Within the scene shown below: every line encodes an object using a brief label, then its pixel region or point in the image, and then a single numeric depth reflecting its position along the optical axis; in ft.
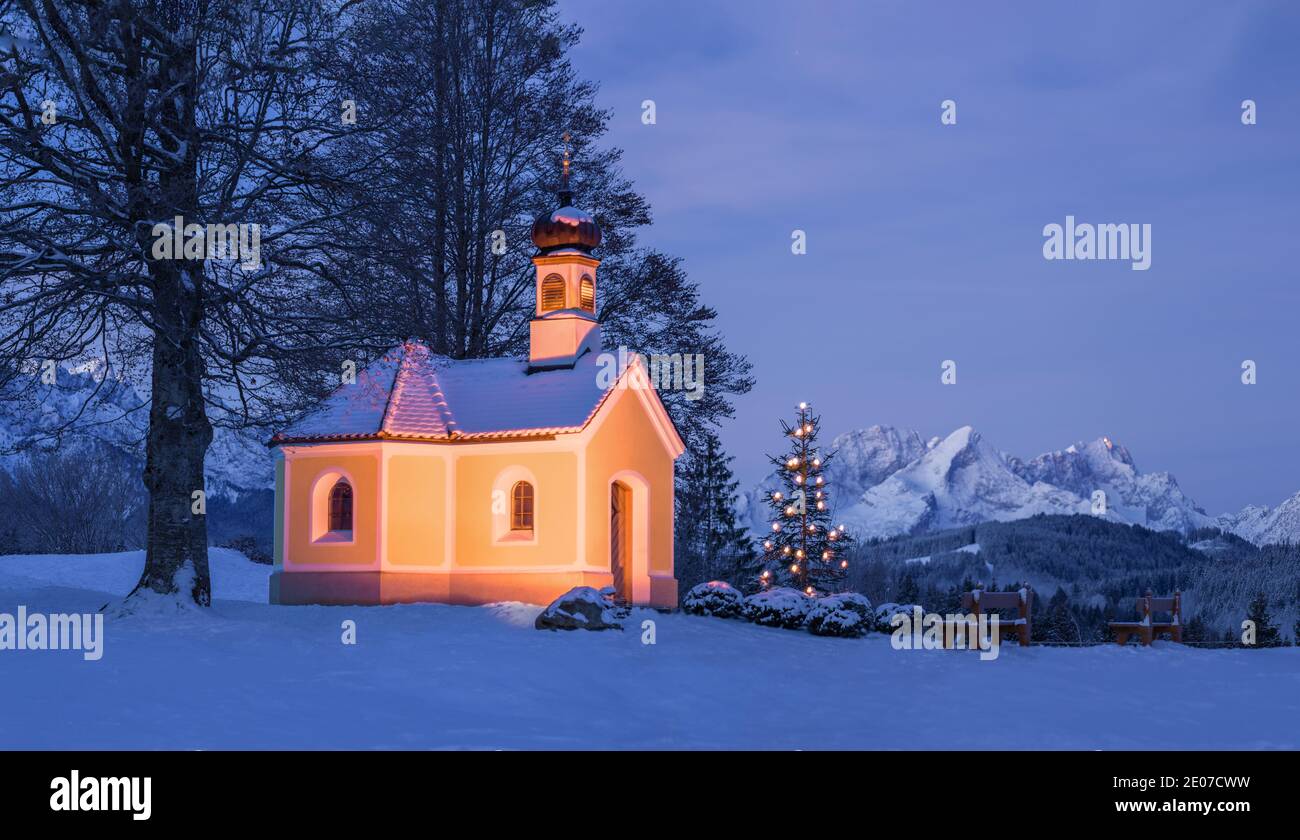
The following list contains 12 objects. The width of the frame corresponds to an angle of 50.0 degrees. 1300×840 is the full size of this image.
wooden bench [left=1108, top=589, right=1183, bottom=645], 87.35
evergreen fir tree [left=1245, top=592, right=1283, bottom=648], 145.37
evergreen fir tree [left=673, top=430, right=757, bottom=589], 183.21
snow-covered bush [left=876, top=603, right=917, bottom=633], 96.84
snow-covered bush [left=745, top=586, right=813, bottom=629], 95.30
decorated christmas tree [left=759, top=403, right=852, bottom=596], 142.41
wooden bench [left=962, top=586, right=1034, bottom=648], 84.89
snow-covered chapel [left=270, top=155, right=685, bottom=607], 93.09
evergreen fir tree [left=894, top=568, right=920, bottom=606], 253.65
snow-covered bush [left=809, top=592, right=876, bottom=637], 92.43
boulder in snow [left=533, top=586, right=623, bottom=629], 80.69
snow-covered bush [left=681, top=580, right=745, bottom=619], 97.14
